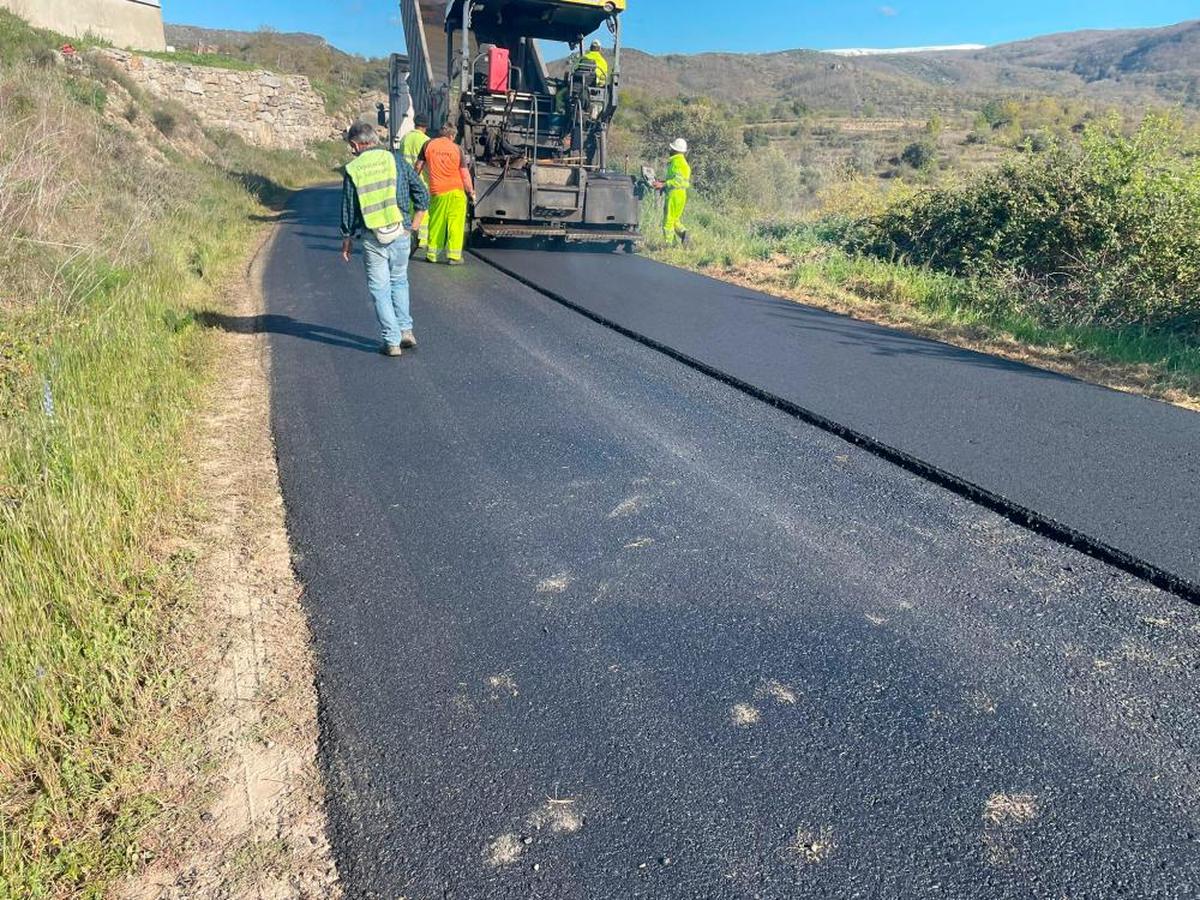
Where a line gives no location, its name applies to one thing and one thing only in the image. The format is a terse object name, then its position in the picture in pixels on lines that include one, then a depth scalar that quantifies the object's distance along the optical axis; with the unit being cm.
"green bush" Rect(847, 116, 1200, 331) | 762
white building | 2209
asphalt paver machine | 1127
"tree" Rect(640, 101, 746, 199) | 2162
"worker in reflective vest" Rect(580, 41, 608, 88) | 1176
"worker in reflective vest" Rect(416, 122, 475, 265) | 986
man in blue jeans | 598
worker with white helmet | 1245
